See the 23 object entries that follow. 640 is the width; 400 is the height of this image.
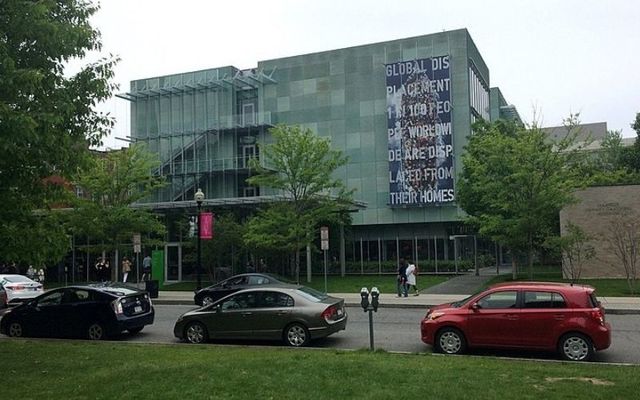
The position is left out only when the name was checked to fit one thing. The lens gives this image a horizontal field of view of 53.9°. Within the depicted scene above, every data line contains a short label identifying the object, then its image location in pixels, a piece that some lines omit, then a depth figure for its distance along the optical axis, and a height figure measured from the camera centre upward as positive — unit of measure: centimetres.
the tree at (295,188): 3123 +309
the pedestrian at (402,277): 2510 -125
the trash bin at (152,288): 2706 -156
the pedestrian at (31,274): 3399 -109
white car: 2269 -123
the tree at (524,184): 2727 +263
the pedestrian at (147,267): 3363 -82
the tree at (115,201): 3216 +271
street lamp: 2659 +194
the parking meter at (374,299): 1170 -98
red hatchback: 1134 -146
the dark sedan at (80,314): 1534 -150
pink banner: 2953 +119
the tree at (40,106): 886 +232
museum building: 4469 +929
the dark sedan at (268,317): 1349 -150
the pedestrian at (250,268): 3540 -104
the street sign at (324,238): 2595 +40
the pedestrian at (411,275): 2509 -117
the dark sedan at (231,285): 2264 -126
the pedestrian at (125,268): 3334 -84
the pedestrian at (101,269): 3444 -89
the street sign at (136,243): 3006 +43
